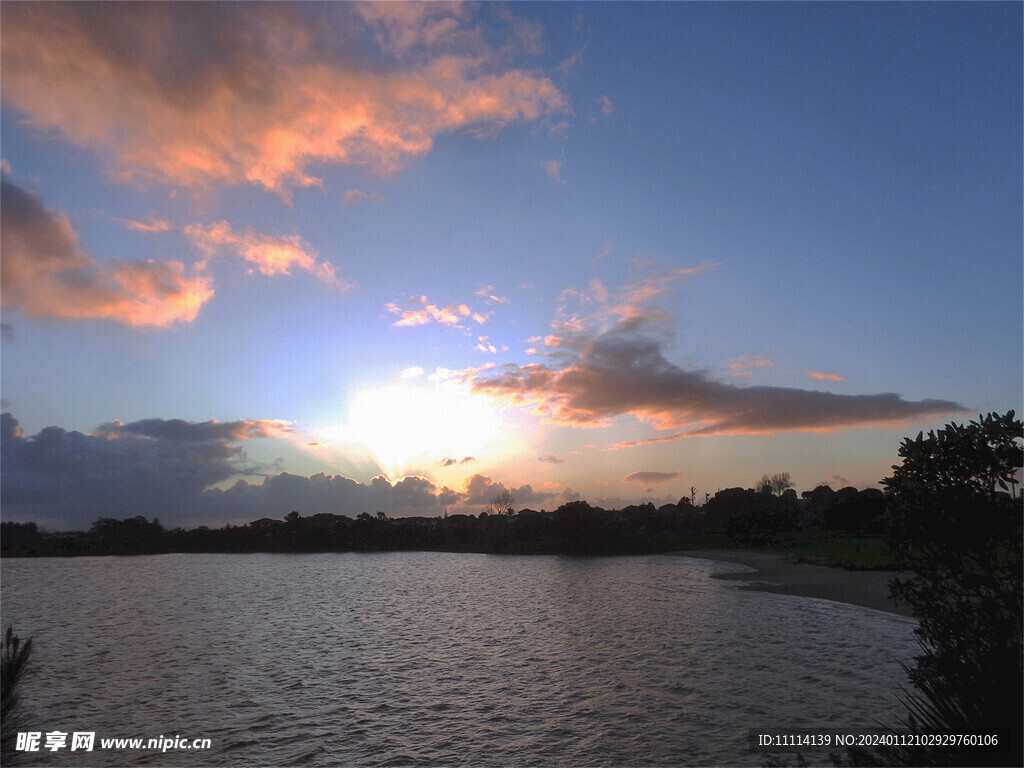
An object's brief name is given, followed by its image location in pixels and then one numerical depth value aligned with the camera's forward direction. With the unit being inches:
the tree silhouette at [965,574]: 382.0
